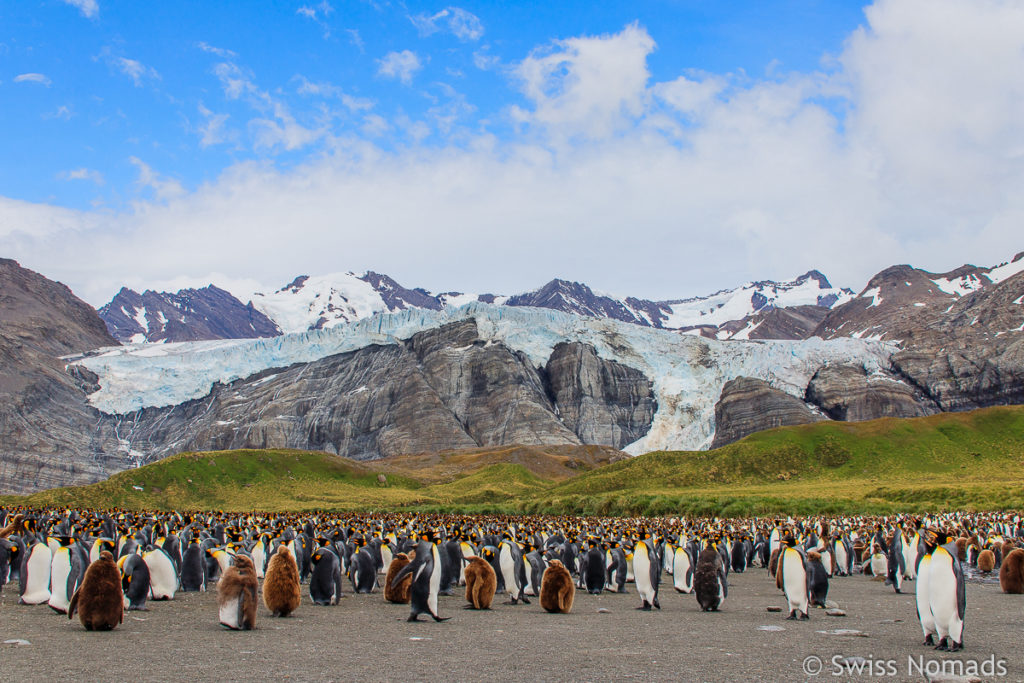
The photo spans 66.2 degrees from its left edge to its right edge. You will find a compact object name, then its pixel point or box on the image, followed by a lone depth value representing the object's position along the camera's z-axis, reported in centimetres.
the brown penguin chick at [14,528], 2031
